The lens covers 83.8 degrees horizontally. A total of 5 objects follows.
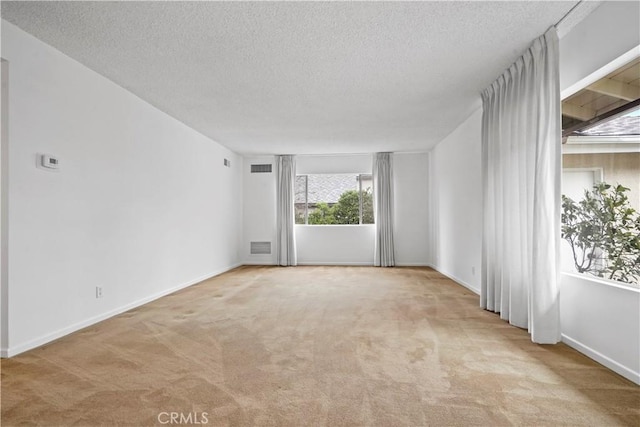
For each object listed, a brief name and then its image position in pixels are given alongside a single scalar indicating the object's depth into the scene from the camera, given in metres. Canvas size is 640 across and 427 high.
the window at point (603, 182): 2.40
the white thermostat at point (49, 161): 3.01
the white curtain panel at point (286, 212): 8.12
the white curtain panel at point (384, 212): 7.89
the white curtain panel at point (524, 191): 2.85
